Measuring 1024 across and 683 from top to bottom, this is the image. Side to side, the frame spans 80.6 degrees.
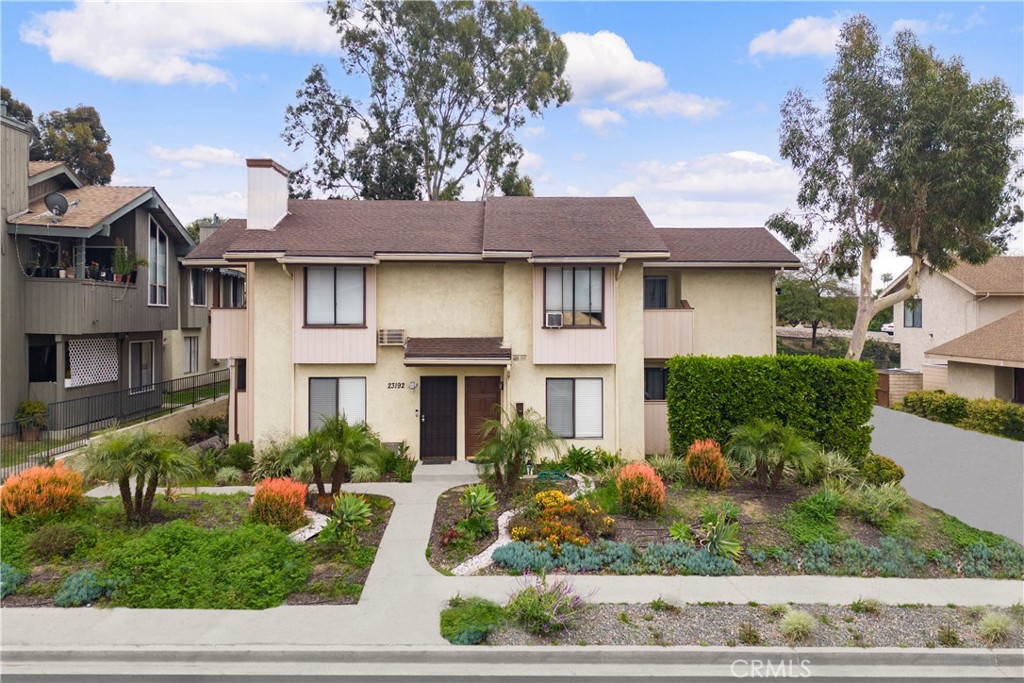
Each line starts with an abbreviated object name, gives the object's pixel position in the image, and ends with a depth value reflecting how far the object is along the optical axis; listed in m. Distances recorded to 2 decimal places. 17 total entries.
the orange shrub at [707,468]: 12.52
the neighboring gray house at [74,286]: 17.73
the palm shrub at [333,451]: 11.58
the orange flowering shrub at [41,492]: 10.19
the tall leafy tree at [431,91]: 31.75
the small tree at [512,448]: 12.19
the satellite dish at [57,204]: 18.09
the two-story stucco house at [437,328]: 15.13
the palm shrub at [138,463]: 10.12
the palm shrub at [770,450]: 12.07
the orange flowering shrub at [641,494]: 11.08
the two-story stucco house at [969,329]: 22.64
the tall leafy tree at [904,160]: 23.27
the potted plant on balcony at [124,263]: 19.80
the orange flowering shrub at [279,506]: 10.38
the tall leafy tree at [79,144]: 41.06
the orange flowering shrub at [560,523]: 9.99
